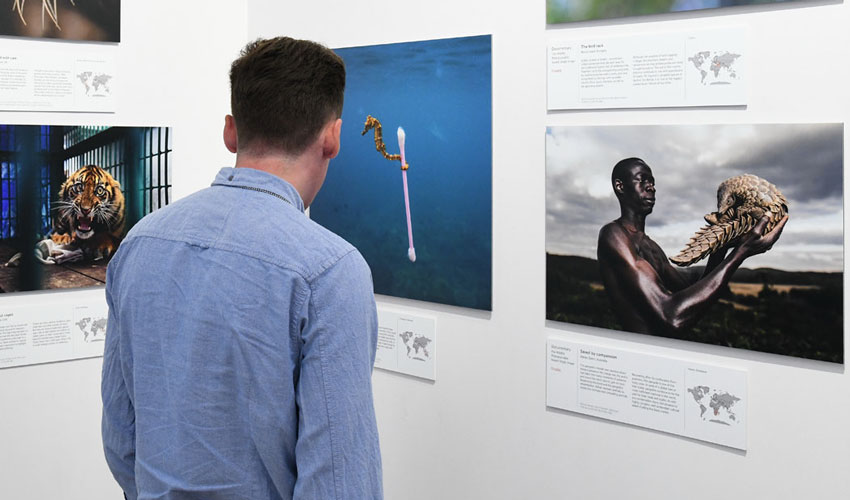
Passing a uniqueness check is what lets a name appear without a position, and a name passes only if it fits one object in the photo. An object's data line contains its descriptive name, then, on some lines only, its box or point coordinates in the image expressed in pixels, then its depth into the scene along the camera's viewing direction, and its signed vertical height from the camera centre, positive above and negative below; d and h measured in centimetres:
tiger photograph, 257 +18
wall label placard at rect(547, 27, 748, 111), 182 +45
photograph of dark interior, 253 +75
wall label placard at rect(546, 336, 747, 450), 187 -35
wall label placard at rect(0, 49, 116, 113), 254 +55
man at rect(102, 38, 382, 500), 109 -11
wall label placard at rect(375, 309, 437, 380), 250 -30
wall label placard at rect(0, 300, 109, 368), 258 -28
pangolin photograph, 170 +5
